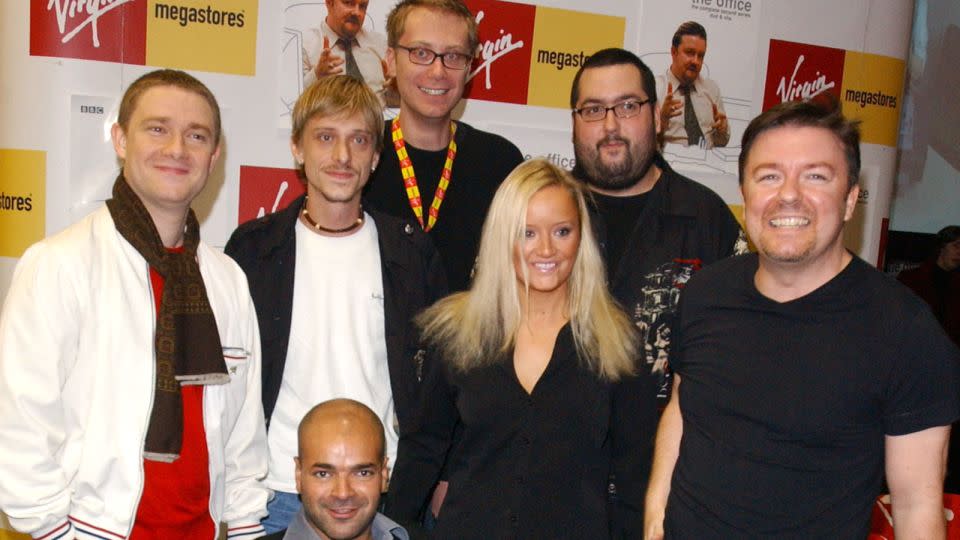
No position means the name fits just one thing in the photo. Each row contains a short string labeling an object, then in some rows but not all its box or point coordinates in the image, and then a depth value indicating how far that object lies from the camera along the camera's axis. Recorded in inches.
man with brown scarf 97.0
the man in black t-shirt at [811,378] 90.4
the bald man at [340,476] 110.4
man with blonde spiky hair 126.3
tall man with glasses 147.3
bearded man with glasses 137.2
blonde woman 112.4
